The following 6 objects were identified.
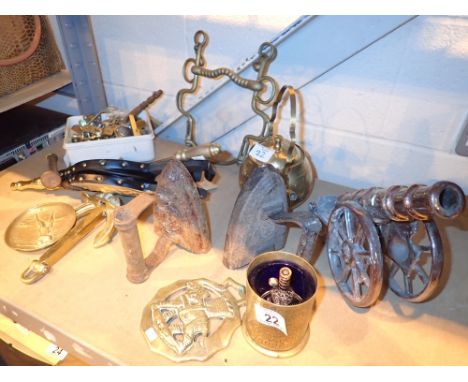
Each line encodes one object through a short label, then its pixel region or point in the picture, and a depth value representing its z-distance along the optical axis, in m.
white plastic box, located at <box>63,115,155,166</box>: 0.77
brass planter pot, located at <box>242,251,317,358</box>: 0.46
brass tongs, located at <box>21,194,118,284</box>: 0.60
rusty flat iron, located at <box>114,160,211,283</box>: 0.54
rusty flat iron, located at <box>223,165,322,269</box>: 0.55
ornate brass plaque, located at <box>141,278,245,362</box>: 0.51
